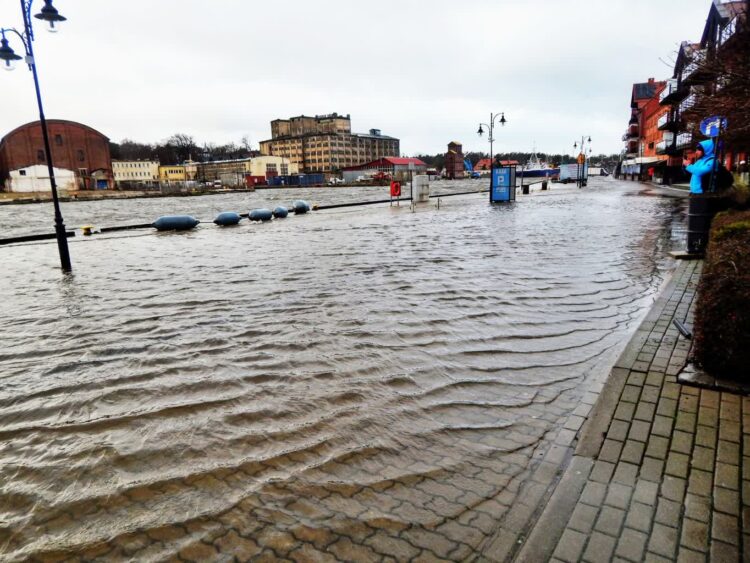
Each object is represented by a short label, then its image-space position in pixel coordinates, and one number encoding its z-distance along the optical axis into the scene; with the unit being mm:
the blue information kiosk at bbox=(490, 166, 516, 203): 32375
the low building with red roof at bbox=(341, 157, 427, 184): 133000
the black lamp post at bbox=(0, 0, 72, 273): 10805
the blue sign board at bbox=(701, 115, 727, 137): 9188
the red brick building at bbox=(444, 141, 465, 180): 142750
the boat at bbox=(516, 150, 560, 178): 112812
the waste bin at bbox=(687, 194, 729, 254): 9914
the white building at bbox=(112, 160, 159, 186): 121500
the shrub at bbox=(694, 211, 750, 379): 3917
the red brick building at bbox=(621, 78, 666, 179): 60656
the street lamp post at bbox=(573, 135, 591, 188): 58112
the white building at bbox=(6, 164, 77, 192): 77188
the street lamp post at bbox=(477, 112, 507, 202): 38125
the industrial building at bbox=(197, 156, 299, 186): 131000
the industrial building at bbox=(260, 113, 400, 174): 158875
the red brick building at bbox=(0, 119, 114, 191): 76312
